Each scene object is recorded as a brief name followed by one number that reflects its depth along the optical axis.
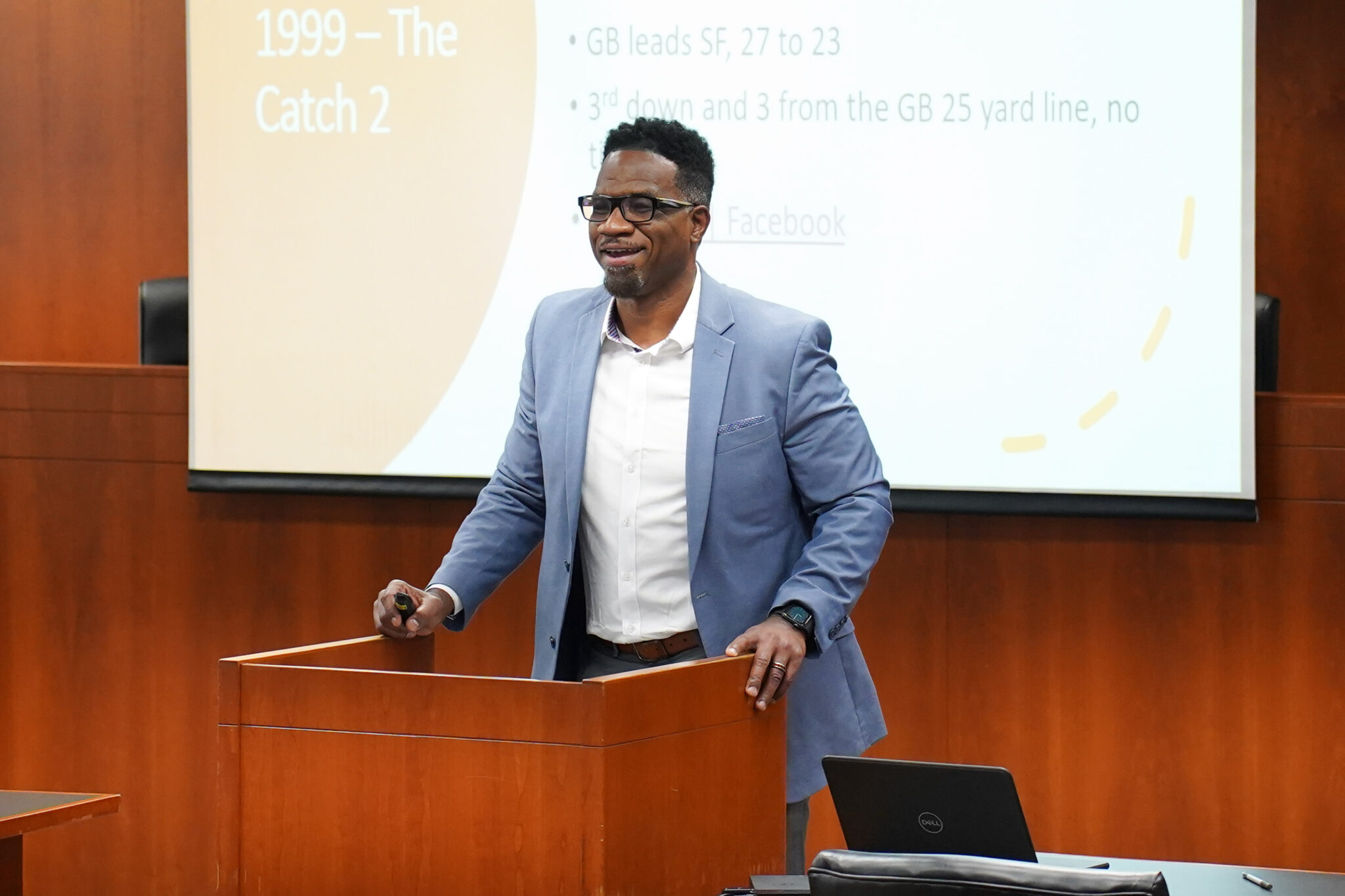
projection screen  10.43
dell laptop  8.50
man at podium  9.00
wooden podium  8.40
